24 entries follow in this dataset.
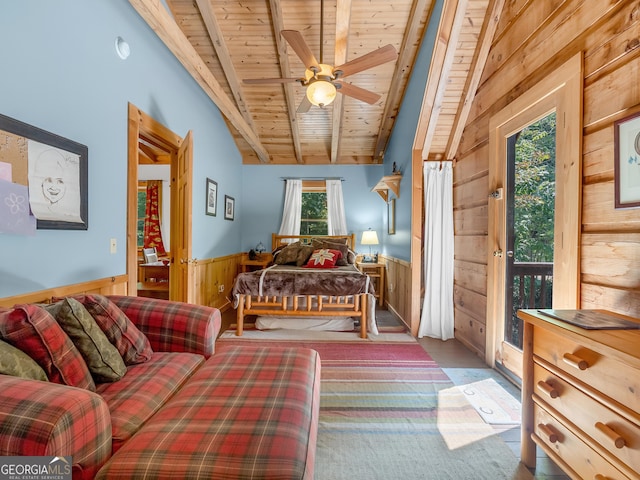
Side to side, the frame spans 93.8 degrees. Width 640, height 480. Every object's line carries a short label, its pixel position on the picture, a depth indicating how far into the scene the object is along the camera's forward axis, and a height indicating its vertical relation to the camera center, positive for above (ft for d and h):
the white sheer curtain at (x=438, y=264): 11.43 -0.96
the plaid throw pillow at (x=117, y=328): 5.08 -1.60
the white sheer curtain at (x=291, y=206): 19.19 +2.03
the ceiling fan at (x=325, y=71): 7.86 +4.63
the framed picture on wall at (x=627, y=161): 4.57 +1.25
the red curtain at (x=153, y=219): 18.22 +1.08
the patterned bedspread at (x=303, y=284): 11.42 -1.77
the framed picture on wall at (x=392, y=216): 15.65 +1.20
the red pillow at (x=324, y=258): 14.14 -0.98
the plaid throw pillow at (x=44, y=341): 3.92 -1.41
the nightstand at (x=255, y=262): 17.80 -1.47
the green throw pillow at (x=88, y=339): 4.52 -1.58
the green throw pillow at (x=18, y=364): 3.55 -1.58
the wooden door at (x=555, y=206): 5.90 +0.91
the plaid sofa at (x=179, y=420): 2.86 -2.24
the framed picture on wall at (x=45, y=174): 4.95 +1.15
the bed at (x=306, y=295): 11.41 -2.21
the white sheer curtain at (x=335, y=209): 18.98 +1.85
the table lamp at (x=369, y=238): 17.65 +0.02
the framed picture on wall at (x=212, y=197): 13.70 +1.90
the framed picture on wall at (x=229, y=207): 16.26 +1.72
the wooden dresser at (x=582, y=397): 3.38 -2.11
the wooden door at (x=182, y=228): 9.91 +0.30
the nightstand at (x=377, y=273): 16.52 -1.98
